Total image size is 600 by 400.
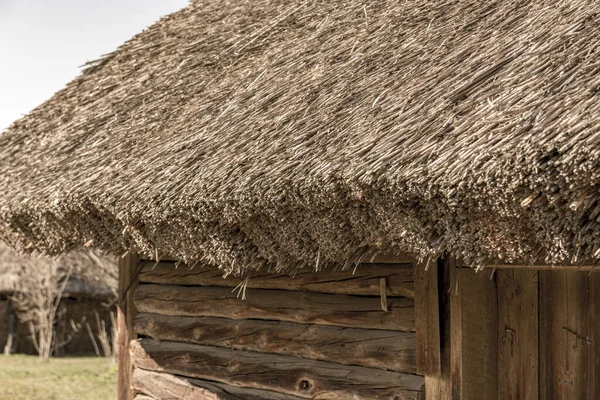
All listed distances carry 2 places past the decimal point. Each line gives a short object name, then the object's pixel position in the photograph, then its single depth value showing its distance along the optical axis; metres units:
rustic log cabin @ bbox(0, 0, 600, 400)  2.78
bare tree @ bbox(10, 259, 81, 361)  17.84
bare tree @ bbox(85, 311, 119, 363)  17.59
